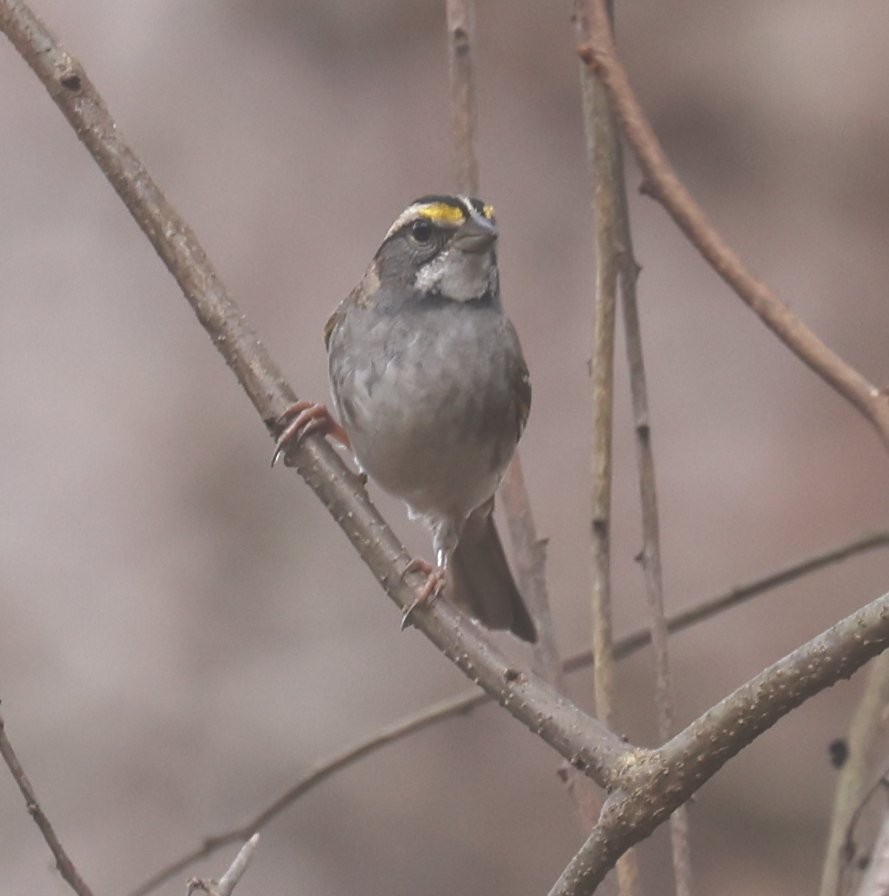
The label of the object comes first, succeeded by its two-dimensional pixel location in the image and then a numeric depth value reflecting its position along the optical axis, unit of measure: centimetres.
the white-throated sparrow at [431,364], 653
